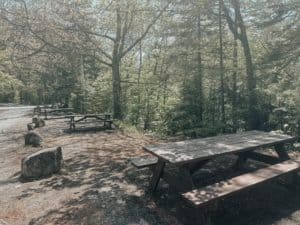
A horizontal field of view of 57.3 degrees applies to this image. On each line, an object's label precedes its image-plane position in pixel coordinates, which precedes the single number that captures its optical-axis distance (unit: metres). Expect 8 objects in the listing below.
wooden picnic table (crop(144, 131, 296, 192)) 3.82
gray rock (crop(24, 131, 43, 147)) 8.15
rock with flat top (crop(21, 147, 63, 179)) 5.30
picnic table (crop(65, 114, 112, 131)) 11.12
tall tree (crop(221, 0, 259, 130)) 9.57
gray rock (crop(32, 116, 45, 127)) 12.46
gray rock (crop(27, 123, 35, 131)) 11.19
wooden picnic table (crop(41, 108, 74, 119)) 18.94
